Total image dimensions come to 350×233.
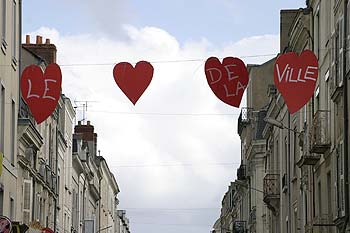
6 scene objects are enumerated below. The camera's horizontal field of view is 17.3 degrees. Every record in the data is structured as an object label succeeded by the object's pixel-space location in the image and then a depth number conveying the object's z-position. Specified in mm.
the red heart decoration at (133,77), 28734
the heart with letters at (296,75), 29125
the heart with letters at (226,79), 29406
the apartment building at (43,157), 48250
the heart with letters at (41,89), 30547
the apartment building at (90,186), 80688
